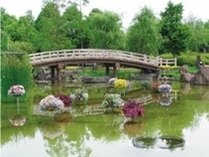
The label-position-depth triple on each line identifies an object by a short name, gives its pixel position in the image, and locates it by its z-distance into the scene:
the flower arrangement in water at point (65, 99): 20.95
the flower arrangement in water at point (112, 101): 20.45
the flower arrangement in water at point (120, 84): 28.00
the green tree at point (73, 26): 45.09
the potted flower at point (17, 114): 18.10
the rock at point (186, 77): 37.53
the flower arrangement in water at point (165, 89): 26.28
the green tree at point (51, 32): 43.09
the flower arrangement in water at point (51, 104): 19.11
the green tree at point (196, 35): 51.02
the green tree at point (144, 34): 42.44
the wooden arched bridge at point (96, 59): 35.59
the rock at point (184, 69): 38.88
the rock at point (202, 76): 36.02
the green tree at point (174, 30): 45.72
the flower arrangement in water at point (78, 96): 23.52
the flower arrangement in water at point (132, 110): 17.98
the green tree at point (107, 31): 43.69
